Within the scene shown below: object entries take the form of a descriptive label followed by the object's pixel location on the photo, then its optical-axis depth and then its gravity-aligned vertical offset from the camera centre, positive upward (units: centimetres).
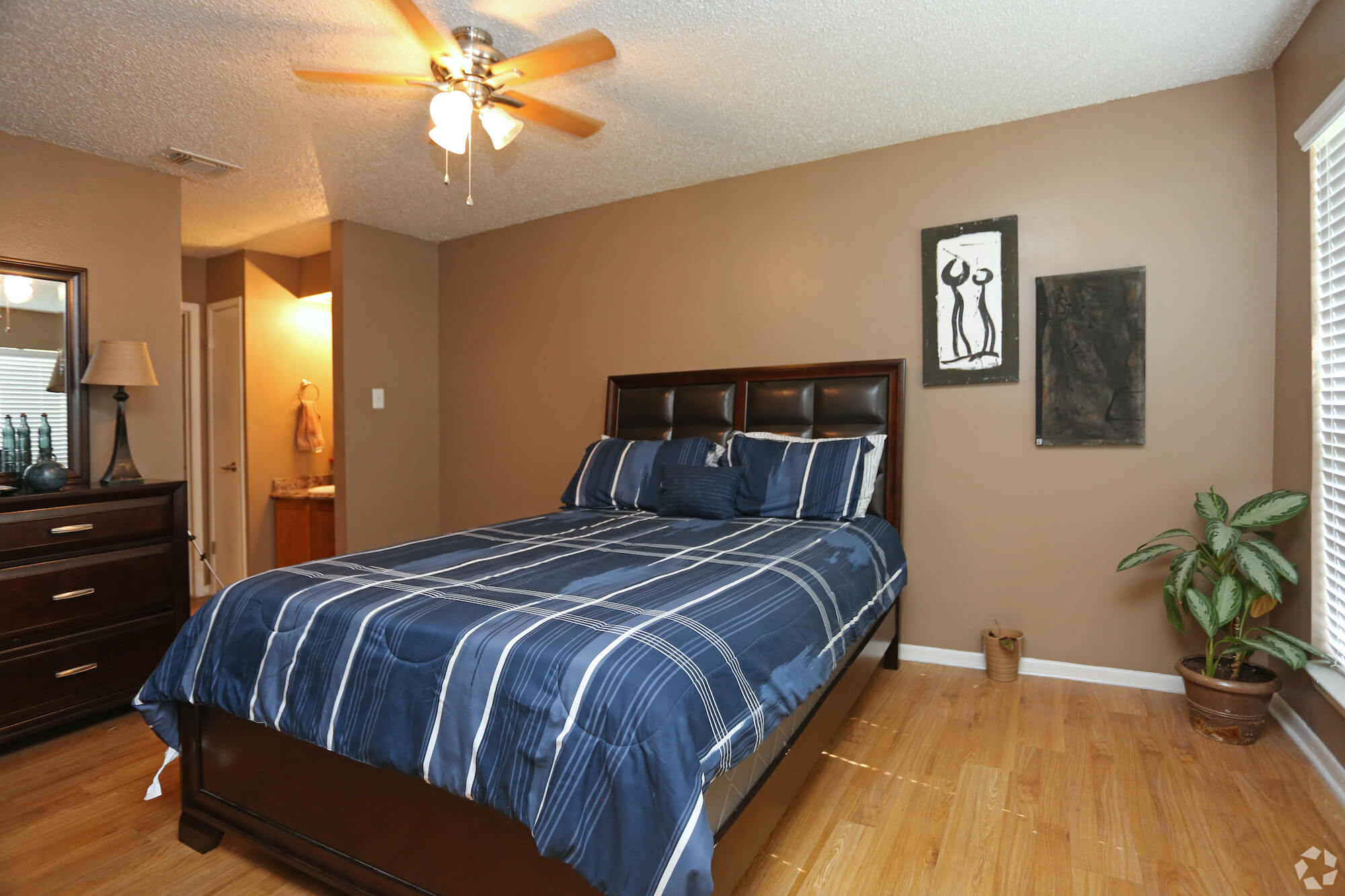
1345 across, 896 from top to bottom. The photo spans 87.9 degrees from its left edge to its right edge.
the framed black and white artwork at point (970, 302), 310 +56
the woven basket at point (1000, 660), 300 -101
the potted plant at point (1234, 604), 229 -62
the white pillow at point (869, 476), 301 -22
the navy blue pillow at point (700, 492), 304 -30
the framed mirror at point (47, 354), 298 +32
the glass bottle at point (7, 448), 294 -9
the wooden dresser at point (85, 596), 257 -67
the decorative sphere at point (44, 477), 277 -20
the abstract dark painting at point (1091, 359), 287 +28
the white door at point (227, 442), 495 -11
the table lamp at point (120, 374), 307 +23
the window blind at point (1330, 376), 216 +15
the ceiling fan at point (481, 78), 198 +107
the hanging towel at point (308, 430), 520 -3
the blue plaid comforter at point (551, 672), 120 -52
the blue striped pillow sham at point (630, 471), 334 -23
